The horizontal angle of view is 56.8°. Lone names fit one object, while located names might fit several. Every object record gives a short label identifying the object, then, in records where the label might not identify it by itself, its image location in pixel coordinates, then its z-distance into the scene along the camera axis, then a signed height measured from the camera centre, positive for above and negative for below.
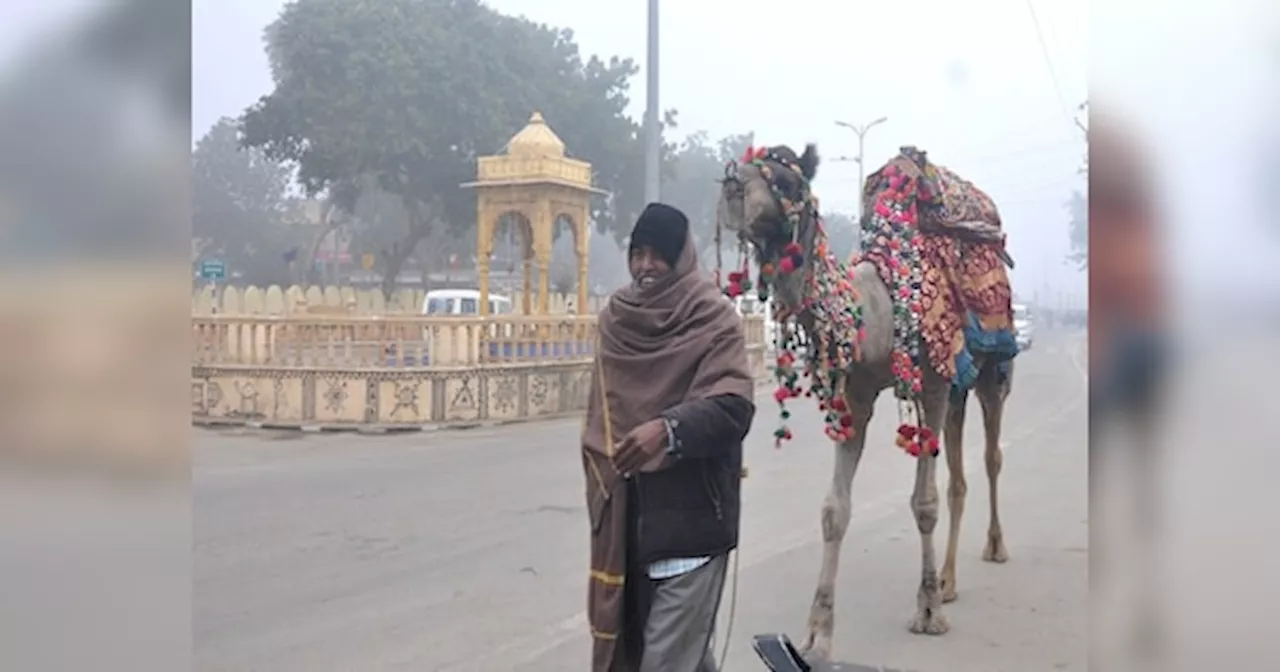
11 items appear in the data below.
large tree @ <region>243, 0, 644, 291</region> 24.64 +5.25
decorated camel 4.61 +0.14
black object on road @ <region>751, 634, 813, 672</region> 3.06 -0.83
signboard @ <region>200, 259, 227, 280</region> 16.23 +0.92
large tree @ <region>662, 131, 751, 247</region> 27.88 +4.06
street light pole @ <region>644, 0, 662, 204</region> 10.34 +1.86
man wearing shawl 3.33 -0.38
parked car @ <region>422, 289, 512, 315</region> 20.81 +0.61
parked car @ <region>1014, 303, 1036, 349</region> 20.95 +0.17
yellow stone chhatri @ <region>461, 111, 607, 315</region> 17.16 +2.13
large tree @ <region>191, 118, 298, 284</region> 37.53 +3.83
